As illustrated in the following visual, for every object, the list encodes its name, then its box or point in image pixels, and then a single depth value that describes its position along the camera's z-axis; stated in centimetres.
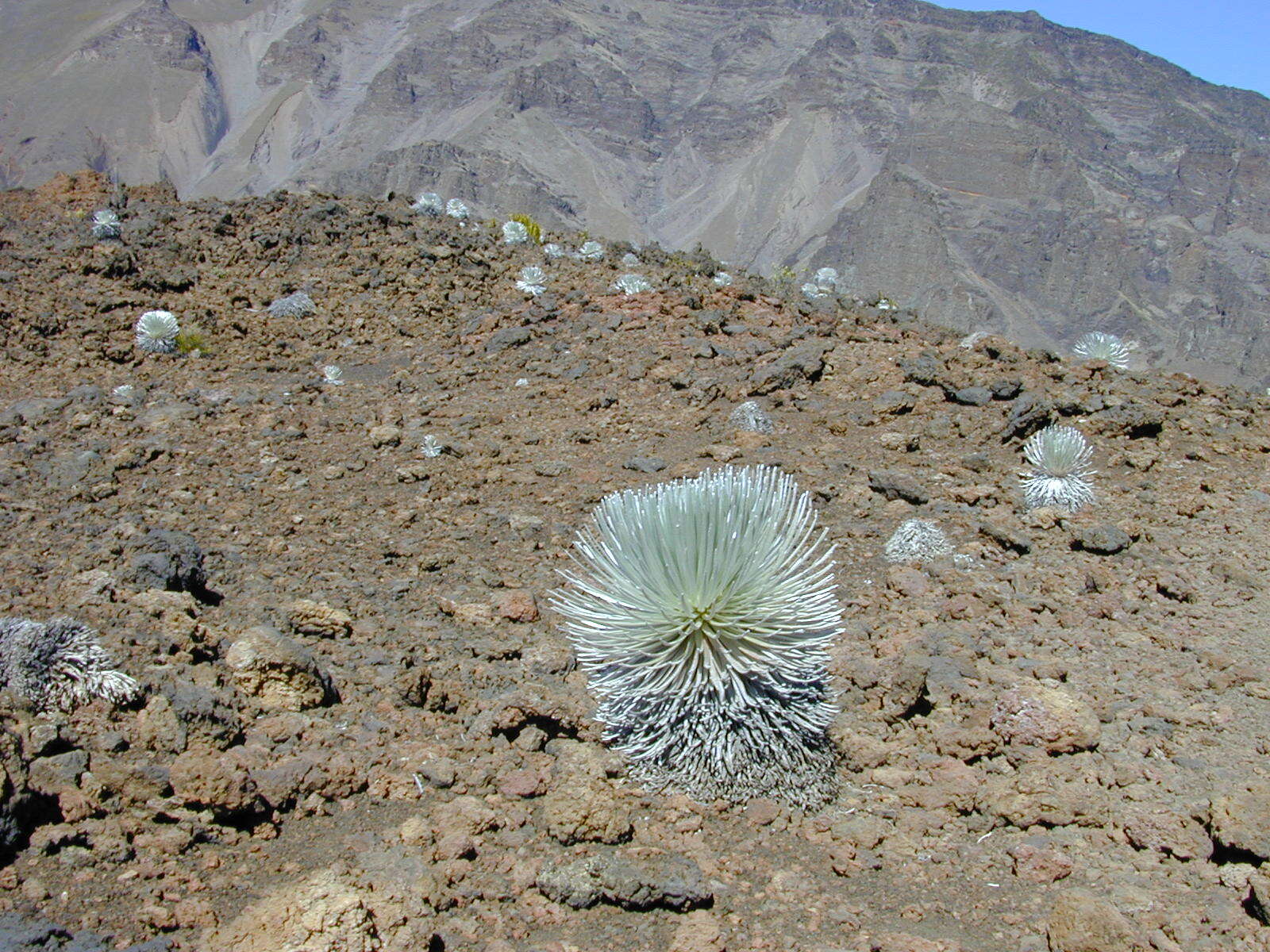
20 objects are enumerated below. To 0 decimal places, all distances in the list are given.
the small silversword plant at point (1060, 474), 466
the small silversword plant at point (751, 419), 542
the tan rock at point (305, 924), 187
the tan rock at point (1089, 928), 208
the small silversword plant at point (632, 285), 744
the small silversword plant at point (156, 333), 652
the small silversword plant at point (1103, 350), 712
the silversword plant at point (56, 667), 253
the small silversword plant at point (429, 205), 939
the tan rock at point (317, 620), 335
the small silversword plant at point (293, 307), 722
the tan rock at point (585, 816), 245
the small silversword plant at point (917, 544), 414
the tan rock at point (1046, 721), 295
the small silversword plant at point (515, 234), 877
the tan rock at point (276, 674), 285
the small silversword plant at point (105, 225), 804
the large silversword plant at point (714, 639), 254
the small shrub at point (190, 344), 662
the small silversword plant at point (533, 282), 751
